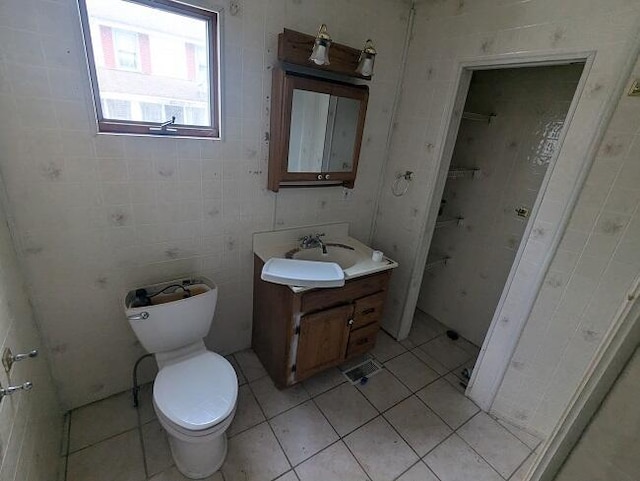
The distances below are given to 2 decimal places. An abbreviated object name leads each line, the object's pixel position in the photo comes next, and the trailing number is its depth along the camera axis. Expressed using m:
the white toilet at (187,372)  1.22
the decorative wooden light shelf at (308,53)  1.46
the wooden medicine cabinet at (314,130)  1.57
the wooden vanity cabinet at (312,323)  1.62
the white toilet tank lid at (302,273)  1.49
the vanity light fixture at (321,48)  1.38
